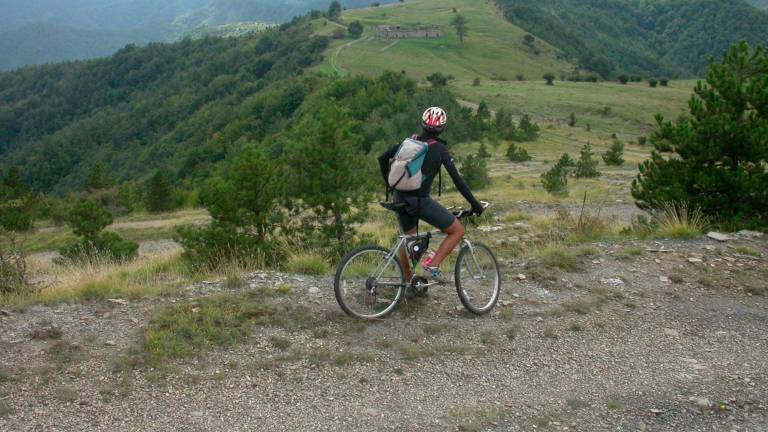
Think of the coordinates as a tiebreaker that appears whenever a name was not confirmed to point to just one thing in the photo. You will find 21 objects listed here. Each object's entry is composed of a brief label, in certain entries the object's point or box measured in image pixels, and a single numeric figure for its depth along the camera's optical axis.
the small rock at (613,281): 7.40
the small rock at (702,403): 4.84
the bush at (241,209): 11.52
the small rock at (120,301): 6.29
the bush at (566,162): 33.24
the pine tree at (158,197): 37.00
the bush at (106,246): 17.32
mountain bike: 5.98
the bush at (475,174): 29.53
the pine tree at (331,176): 11.56
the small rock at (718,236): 9.06
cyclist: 5.82
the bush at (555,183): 24.61
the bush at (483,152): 41.62
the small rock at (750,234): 9.21
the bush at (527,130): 49.84
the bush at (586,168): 30.98
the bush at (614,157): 35.78
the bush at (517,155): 40.57
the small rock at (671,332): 6.21
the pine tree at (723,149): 9.68
